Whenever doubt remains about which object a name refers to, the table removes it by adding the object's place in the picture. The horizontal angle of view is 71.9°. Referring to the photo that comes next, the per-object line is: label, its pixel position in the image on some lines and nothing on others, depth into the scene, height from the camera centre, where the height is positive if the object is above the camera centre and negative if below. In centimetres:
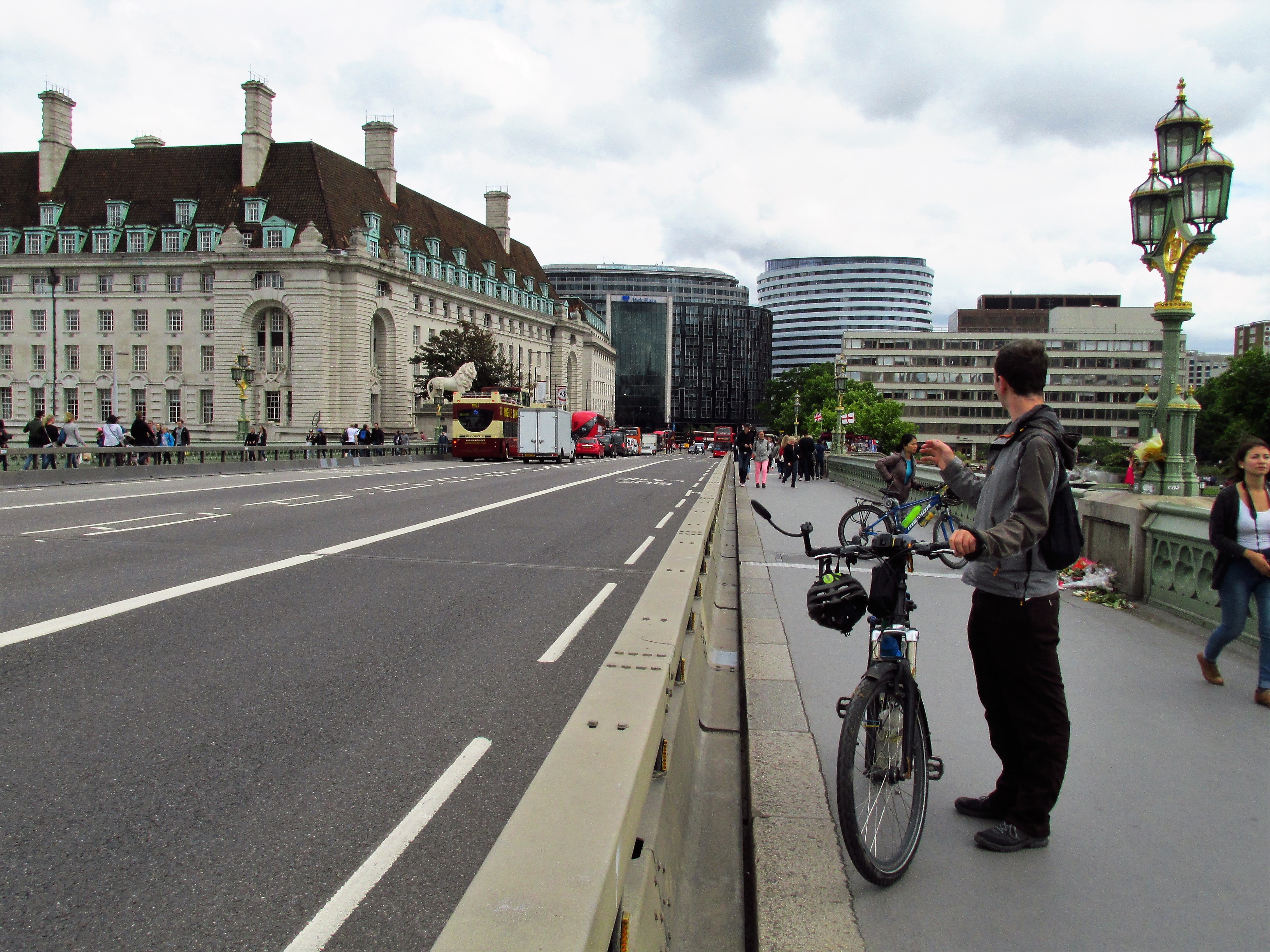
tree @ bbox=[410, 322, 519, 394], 7375 +549
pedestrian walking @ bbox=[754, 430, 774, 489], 2698 -101
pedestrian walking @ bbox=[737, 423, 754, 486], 2919 -80
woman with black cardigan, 570 -73
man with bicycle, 338 -75
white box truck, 4850 -61
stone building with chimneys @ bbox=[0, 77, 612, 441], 6750 +1087
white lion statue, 6425 +293
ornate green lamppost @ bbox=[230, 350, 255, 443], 3709 +189
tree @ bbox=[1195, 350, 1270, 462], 7300 +226
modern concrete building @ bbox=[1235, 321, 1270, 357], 13025 +1869
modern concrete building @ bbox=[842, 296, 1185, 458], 12362 +842
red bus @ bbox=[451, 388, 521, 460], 4850 -21
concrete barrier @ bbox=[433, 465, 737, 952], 175 -97
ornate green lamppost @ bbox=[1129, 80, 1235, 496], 1384 +343
